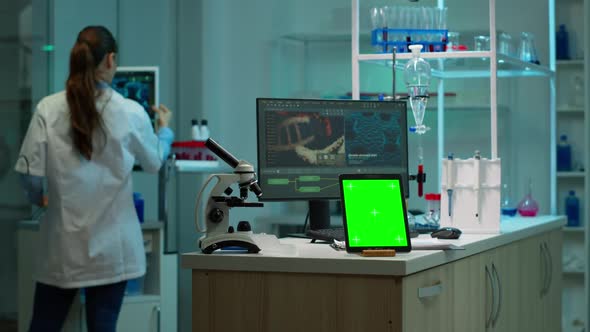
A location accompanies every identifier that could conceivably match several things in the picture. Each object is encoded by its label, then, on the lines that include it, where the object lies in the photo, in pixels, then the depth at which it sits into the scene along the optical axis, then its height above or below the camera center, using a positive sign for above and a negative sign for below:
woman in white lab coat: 3.19 -0.04
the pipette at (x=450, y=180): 3.57 -0.02
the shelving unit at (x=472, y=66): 3.71 +0.50
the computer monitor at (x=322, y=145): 3.01 +0.10
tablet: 2.51 -0.10
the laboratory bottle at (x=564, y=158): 6.56 +0.12
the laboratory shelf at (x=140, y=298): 4.51 -0.59
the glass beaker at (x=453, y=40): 4.25 +0.63
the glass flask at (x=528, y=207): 4.73 -0.16
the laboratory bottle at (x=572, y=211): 6.52 -0.25
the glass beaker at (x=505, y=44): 4.46 +0.63
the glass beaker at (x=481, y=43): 4.41 +0.62
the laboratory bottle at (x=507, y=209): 4.77 -0.17
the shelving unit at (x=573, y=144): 6.51 +0.22
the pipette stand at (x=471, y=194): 3.54 -0.07
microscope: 2.52 -0.09
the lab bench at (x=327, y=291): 2.33 -0.30
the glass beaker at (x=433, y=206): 3.65 -0.12
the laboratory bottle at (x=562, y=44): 6.62 +0.92
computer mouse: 3.05 -0.19
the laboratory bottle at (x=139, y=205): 4.54 -0.14
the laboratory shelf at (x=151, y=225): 4.47 -0.23
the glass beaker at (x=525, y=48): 4.84 +0.65
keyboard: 2.86 -0.18
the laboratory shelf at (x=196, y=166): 5.43 +0.06
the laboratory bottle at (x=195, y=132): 5.84 +0.27
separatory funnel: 3.59 +0.36
